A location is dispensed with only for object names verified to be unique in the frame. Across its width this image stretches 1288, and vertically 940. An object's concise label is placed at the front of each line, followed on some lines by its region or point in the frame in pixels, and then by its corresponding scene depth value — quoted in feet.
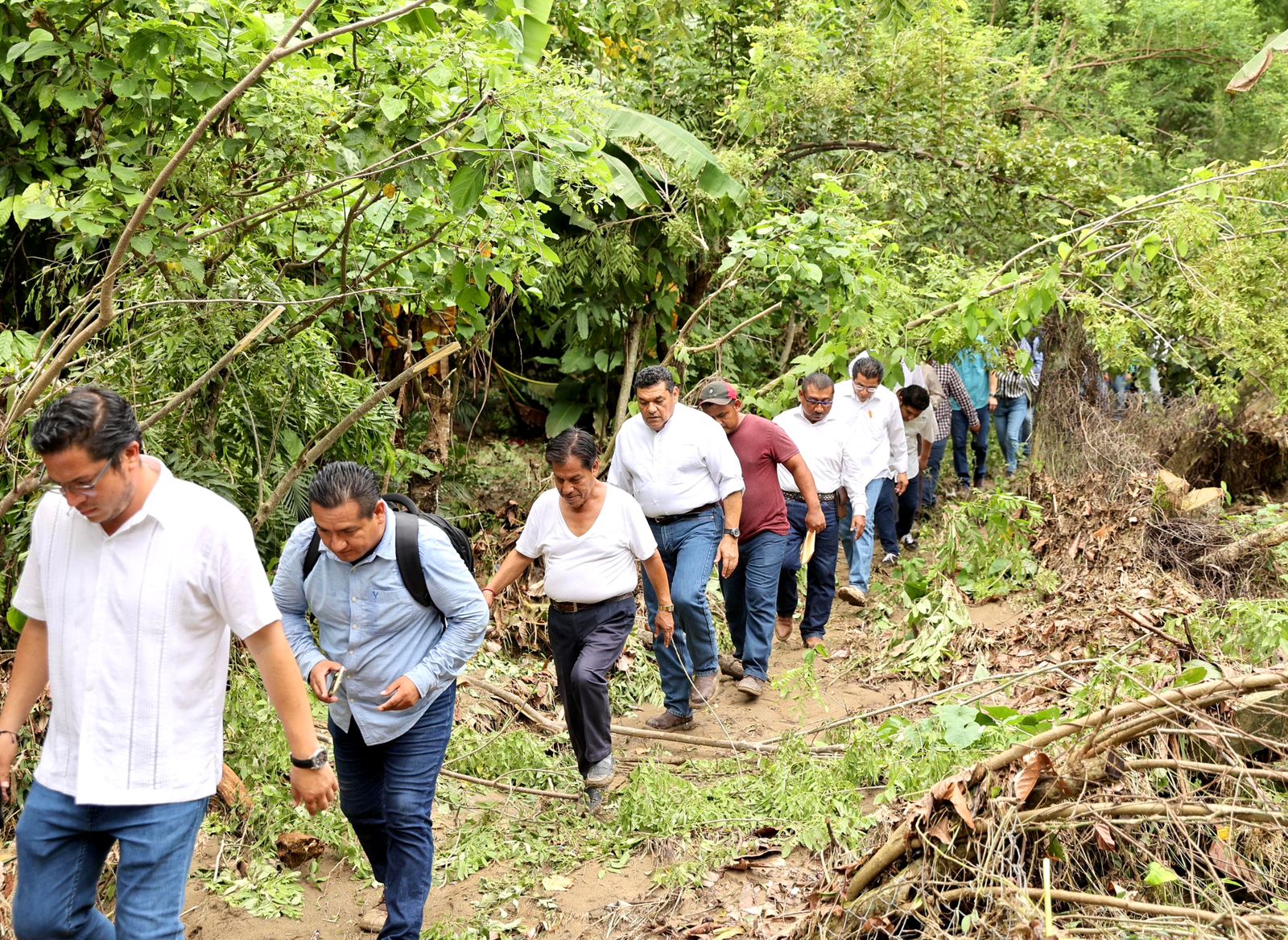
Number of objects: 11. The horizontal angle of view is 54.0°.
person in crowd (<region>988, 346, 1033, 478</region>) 47.03
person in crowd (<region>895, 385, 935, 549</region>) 39.11
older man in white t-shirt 21.21
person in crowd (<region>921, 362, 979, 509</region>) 43.01
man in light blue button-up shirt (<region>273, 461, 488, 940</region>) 15.56
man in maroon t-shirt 27.86
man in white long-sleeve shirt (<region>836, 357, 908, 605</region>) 33.35
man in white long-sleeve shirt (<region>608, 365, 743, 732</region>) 25.44
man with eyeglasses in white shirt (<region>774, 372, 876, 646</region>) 30.94
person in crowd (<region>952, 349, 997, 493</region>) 46.37
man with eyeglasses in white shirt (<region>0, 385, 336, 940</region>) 11.91
